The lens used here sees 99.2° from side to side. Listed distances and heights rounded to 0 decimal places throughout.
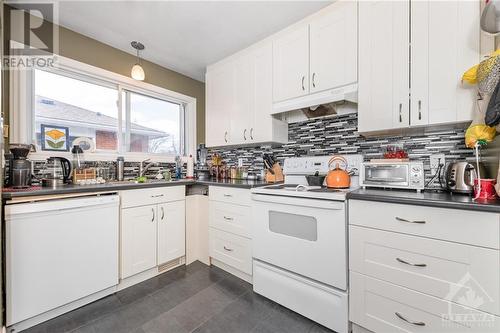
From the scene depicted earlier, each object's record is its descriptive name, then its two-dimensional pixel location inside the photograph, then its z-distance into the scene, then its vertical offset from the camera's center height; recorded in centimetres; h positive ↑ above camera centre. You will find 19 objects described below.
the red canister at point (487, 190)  116 -13
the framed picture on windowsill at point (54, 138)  206 +28
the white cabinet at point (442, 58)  131 +70
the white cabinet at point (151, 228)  194 -62
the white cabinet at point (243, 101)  234 +79
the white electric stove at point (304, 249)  141 -62
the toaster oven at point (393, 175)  144 -6
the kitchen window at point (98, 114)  200 +60
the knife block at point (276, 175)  237 -10
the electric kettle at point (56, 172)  184 -6
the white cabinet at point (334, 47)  175 +104
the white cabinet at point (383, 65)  153 +76
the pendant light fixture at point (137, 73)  218 +96
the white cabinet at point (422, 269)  101 -55
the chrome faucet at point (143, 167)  266 -2
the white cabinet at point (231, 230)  202 -65
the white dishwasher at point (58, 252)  138 -63
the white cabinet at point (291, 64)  205 +103
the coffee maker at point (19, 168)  161 -2
